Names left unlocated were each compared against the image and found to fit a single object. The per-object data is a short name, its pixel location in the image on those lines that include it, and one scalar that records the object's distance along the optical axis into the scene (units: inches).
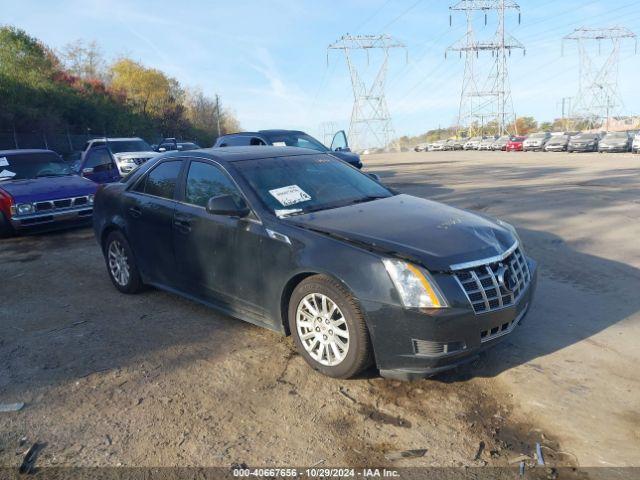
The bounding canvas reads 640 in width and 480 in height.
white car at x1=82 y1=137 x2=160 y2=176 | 551.8
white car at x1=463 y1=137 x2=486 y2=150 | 2533.5
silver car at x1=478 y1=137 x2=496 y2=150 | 2337.5
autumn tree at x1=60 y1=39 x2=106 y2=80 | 2507.4
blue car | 367.2
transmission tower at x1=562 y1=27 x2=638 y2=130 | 2775.6
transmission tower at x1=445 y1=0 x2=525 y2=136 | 2507.4
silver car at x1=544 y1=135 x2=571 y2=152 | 1694.1
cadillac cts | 137.4
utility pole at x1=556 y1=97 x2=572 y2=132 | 3878.9
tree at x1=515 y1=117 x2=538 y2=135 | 4434.1
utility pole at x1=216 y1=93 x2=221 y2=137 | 3053.4
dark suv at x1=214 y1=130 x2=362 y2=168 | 510.6
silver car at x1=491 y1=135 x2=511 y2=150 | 2218.8
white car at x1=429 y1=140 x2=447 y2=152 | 2933.8
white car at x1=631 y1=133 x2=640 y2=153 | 1308.8
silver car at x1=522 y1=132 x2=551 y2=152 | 1855.3
